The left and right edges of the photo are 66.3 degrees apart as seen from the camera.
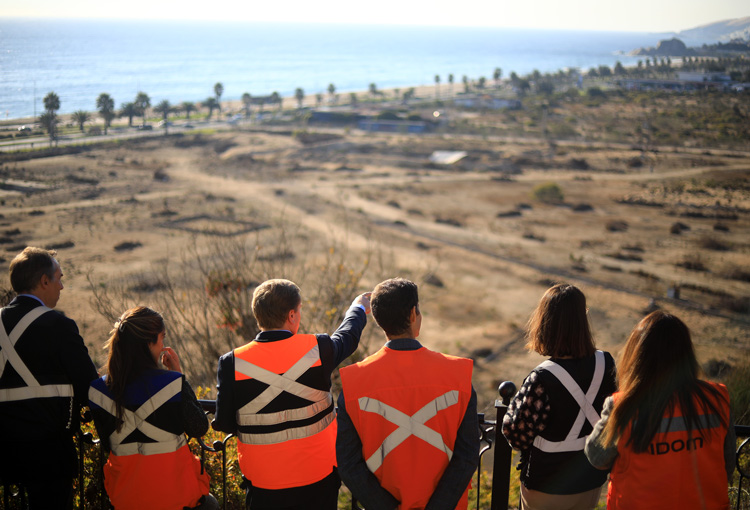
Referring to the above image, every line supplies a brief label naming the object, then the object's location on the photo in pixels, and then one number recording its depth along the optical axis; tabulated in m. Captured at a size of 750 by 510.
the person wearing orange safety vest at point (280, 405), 3.38
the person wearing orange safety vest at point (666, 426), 2.89
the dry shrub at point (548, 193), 44.55
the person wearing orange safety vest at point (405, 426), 3.10
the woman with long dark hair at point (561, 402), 3.27
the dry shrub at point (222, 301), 13.33
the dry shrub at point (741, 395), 9.07
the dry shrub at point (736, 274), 28.89
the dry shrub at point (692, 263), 30.28
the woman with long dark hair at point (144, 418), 3.38
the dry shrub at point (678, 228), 36.19
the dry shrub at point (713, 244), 33.19
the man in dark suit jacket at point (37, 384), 3.69
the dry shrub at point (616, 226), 37.25
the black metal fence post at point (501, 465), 3.77
